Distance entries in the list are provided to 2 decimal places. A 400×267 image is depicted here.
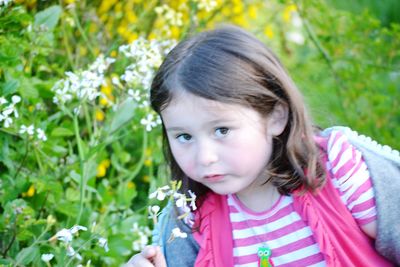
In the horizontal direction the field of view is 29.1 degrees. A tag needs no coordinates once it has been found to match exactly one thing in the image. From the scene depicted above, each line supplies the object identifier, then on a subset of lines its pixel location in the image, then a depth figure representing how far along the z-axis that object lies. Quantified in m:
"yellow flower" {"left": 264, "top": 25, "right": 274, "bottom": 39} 3.23
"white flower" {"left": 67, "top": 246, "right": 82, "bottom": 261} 1.66
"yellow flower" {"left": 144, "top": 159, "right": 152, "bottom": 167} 2.72
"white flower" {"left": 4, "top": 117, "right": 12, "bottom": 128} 1.96
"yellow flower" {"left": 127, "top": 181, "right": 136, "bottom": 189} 2.85
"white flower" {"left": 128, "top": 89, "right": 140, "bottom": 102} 2.18
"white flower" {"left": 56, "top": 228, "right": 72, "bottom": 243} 1.63
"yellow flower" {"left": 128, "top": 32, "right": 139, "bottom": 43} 3.04
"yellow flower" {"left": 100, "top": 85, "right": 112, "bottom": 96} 2.90
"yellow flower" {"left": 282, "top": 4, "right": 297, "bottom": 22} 3.22
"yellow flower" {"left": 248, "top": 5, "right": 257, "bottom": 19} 3.40
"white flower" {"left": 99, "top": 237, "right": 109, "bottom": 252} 1.75
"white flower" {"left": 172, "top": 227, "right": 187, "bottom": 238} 1.63
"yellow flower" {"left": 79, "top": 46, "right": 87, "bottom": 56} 2.92
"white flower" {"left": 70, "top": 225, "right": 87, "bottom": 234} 1.65
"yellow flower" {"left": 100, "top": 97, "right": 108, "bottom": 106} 2.38
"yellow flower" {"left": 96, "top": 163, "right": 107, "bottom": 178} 2.60
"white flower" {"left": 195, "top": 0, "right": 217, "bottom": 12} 2.64
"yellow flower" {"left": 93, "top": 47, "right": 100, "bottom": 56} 2.90
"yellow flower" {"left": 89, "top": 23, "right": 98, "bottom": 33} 3.02
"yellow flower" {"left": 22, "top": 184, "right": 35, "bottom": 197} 2.27
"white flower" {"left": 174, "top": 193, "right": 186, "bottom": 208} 1.63
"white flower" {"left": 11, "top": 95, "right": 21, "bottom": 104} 2.01
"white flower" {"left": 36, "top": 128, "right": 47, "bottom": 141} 2.07
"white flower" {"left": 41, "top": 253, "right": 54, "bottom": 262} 1.63
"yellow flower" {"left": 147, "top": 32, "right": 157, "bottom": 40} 2.95
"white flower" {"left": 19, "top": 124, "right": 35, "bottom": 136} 2.04
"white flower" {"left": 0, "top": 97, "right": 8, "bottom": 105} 1.96
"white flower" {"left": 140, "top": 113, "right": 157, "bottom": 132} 2.20
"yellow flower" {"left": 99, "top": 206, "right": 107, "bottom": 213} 2.44
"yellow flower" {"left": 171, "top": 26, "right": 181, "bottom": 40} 3.04
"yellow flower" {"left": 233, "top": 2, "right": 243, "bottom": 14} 3.32
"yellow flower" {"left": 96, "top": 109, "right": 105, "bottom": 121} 2.81
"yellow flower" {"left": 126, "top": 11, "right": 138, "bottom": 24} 3.19
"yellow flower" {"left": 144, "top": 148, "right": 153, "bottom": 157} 2.86
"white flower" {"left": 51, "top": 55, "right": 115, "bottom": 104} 2.09
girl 1.74
